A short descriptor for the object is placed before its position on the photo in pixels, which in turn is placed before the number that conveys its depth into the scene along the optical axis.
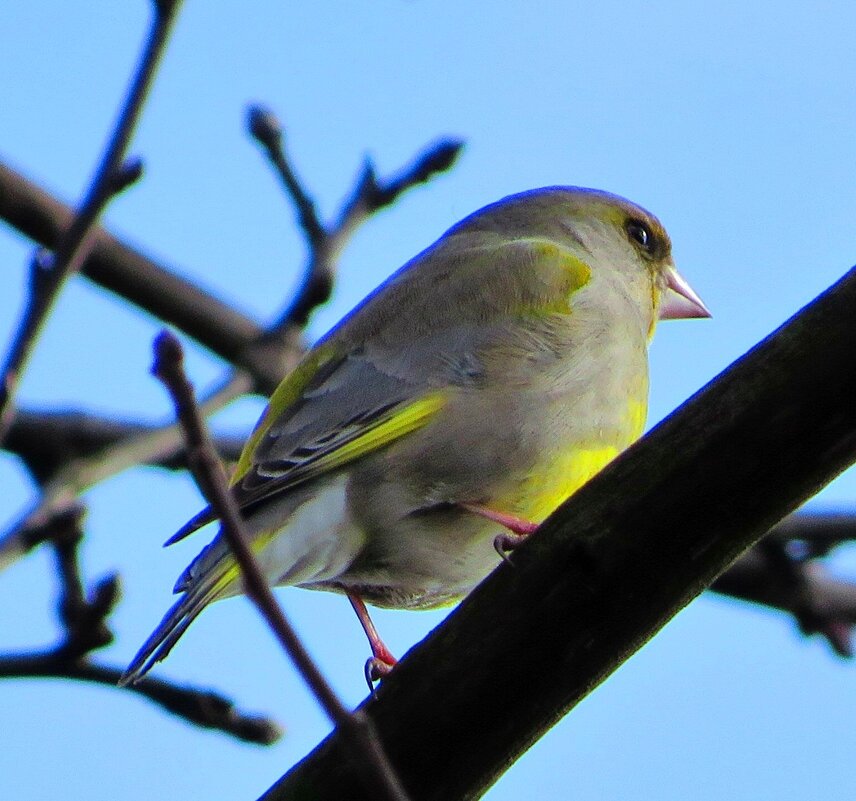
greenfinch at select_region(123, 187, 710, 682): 7.78
